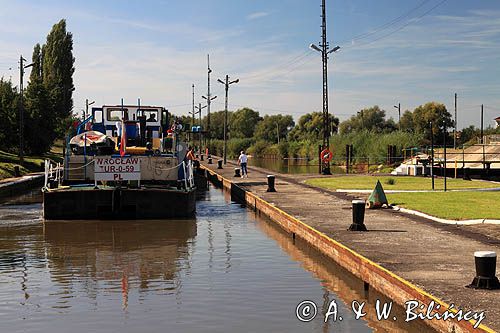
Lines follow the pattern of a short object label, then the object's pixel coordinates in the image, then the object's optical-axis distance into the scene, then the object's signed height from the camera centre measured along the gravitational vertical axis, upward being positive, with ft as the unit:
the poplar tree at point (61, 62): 325.64 +41.59
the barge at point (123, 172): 80.74 -2.91
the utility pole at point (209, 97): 263.53 +19.31
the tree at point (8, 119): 200.13 +9.21
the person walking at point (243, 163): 147.74 -3.35
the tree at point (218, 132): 603.55 +13.91
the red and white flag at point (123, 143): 84.73 +0.65
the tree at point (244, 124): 632.79 +21.69
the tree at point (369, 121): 529.45 +19.11
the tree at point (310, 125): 520.55 +16.98
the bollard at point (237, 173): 152.05 -5.60
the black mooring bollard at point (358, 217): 57.93 -5.98
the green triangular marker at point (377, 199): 77.30 -5.93
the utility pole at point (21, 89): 177.19 +15.69
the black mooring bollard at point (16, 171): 154.20 -4.65
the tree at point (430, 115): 408.79 +18.41
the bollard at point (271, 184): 106.52 -5.67
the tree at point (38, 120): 217.77 +9.65
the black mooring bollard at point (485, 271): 34.27 -6.35
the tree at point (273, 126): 578.62 +18.10
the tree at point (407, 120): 481.26 +18.03
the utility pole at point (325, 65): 149.69 +17.75
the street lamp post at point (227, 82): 211.41 +19.79
